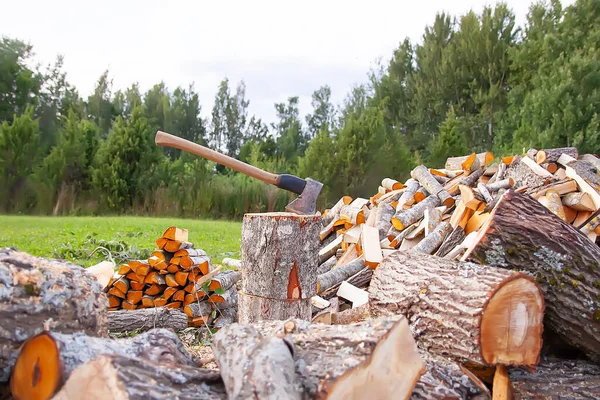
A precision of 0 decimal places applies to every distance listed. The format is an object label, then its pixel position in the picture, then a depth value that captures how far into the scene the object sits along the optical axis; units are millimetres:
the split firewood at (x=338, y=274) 4832
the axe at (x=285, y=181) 3252
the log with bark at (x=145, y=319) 3871
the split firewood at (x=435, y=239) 5127
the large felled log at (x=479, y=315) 2297
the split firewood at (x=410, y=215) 6059
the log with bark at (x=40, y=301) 1926
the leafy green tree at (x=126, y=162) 14742
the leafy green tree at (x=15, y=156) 14766
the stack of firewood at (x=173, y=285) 4309
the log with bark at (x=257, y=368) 1534
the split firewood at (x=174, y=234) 4344
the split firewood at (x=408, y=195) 6676
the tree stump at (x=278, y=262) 2877
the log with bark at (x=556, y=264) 2736
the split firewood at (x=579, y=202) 5378
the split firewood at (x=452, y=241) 5044
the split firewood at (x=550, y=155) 6491
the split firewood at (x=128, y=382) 1520
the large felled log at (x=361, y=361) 1612
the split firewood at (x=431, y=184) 6430
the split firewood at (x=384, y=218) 6238
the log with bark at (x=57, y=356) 1711
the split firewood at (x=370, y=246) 5004
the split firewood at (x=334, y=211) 7473
